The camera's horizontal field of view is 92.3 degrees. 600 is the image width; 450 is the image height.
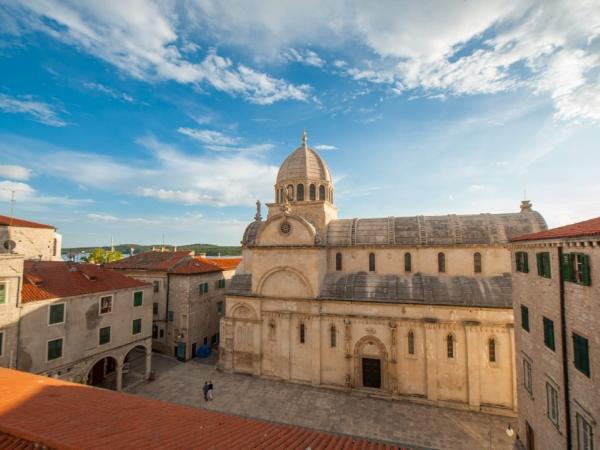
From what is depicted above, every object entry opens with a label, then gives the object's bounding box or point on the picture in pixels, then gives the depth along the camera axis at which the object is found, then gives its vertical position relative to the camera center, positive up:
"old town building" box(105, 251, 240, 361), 30.55 -5.86
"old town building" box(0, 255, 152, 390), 17.66 -5.12
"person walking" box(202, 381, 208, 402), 21.84 -10.94
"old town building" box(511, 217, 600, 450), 9.70 -3.56
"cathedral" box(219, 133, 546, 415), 21.42 -4.82
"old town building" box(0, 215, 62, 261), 30.97 +1.26
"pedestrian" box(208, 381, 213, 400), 21.89 -10.94
